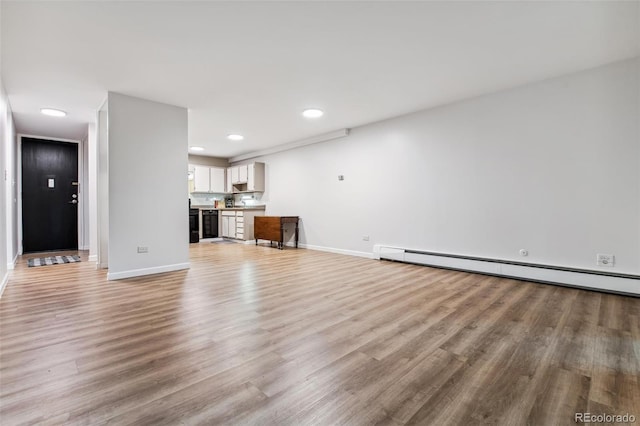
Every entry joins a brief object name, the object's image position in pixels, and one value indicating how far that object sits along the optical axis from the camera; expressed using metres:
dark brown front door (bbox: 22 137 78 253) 5.96
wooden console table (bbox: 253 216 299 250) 6.71
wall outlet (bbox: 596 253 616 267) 3.20
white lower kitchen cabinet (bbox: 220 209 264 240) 7.79
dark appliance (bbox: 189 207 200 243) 7.84
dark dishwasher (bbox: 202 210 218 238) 8.30
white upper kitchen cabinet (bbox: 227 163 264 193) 7.78
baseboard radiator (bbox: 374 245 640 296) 3.11
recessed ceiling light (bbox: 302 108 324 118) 4.65
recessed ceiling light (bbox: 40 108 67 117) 4.53
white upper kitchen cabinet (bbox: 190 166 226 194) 8.33
